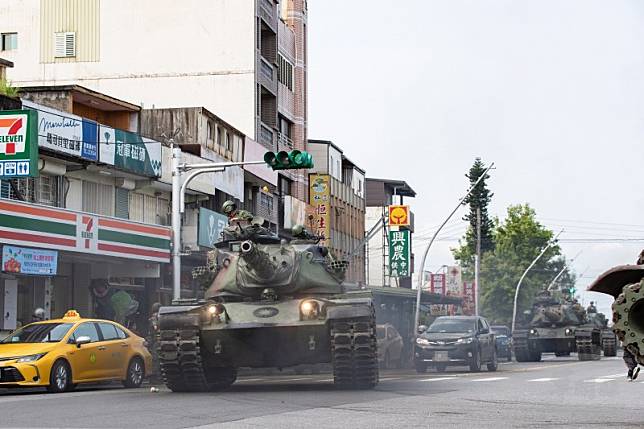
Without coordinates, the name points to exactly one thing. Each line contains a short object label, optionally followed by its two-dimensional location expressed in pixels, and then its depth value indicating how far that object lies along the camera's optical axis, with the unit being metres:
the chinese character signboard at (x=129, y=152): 37.38
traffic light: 29.11
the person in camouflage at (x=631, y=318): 9.73
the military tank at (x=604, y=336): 50.81
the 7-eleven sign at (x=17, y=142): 30.11
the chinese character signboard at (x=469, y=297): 90.19
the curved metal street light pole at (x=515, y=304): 80.46
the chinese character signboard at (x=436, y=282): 91.62
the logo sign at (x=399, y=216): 68.75
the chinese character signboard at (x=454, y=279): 101.56
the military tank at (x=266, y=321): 20.95
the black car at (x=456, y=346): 34.78
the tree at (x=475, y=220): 92.94
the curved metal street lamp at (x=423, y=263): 48.49
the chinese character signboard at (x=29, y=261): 29.83
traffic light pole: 31.89
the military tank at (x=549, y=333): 47.94
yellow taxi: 21.52
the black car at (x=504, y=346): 54.33
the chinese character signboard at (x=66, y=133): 33.84
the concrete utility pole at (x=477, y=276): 63.38
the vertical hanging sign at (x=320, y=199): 65.56
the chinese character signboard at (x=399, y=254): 72.06
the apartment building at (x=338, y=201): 66.00
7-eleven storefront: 30.31
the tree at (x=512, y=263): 90.75
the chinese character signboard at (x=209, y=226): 41.97
